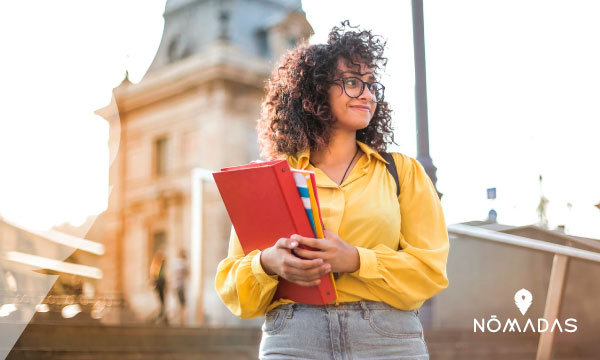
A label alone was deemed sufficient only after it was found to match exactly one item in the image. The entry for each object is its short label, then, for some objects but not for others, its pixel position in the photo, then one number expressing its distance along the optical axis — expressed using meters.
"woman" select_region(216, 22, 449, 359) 2.00
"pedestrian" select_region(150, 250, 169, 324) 13.16
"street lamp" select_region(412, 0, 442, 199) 5.55
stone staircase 5.50
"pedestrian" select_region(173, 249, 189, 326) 13.58
